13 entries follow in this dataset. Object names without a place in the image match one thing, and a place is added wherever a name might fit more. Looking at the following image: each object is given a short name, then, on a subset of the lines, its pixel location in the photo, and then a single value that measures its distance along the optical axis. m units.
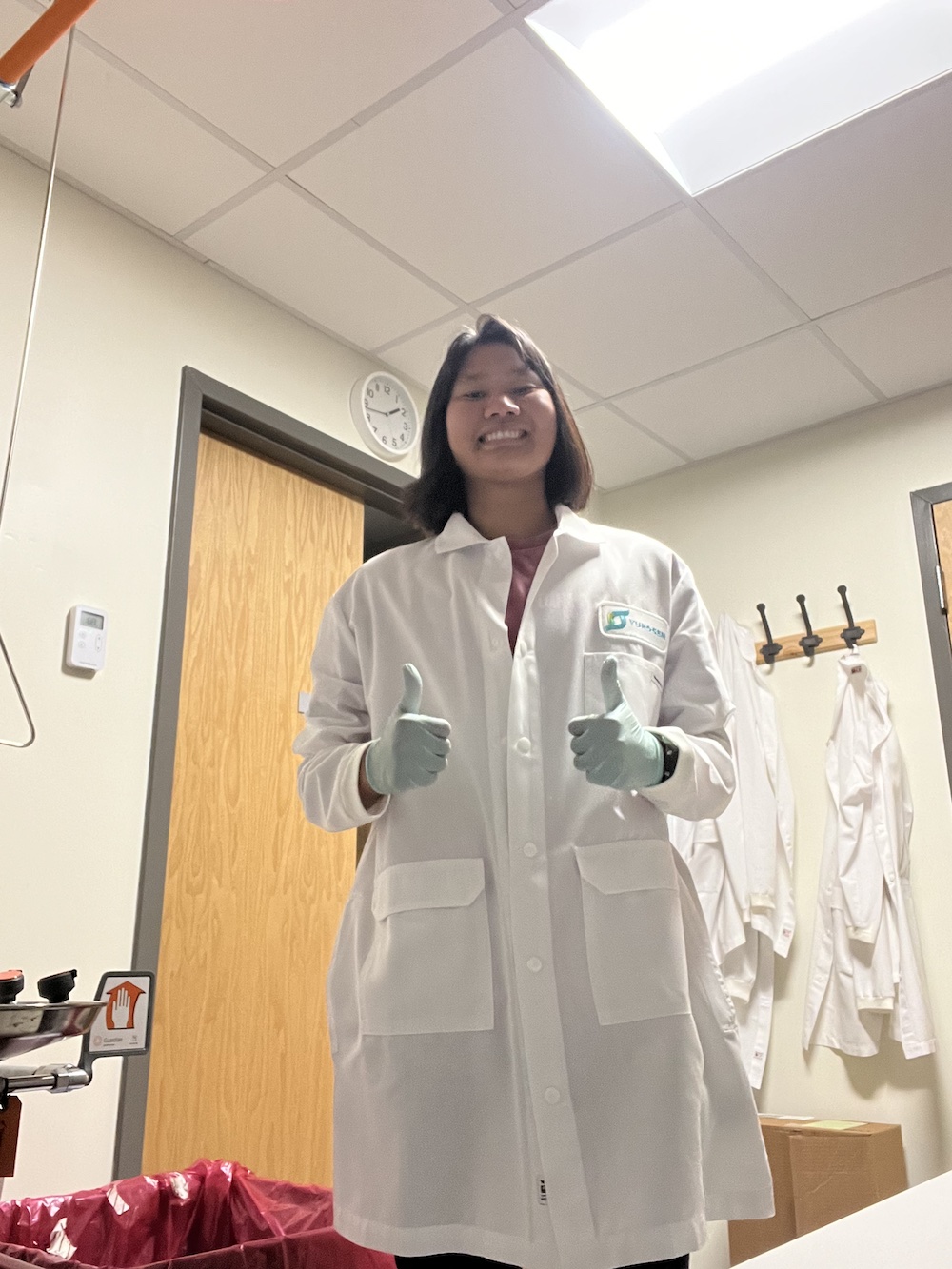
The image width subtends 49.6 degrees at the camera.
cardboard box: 2.38
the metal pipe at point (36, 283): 1.31
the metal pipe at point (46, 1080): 0.94
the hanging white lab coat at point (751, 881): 2.80
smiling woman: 0.93
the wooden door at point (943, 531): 2.85
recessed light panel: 1.95
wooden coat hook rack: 2.95
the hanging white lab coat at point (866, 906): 2.59
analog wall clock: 2.76
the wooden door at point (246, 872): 2.10
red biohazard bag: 1.34
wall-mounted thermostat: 1.96
